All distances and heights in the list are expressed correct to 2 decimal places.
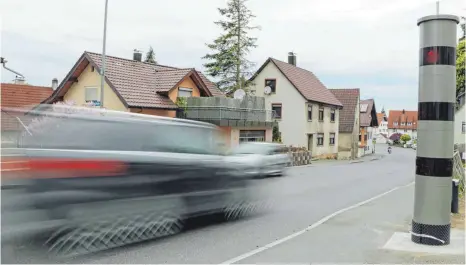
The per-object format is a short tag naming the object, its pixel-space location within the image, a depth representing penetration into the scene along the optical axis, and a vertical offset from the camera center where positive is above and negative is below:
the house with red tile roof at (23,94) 34.25 +2.43
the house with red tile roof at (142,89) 26.19 +2.36
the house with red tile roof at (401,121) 133.88 +4.22
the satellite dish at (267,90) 41.97 +3.80
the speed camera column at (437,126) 6.92 +0.16
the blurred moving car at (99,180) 5.92 -0.77
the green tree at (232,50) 40.81 +7.20
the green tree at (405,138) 109.62 -0.65
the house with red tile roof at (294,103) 41.09 +2.71
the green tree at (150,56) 71.09 +11.33
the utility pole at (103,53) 21.67 +3.52
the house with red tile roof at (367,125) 60.00 +1.28
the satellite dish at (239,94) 31.76 +2.54
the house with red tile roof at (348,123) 50.91 +1.19
